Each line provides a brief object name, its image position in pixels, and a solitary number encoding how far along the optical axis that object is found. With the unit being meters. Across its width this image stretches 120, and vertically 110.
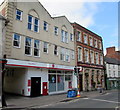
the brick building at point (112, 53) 44.36
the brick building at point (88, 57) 24.45
